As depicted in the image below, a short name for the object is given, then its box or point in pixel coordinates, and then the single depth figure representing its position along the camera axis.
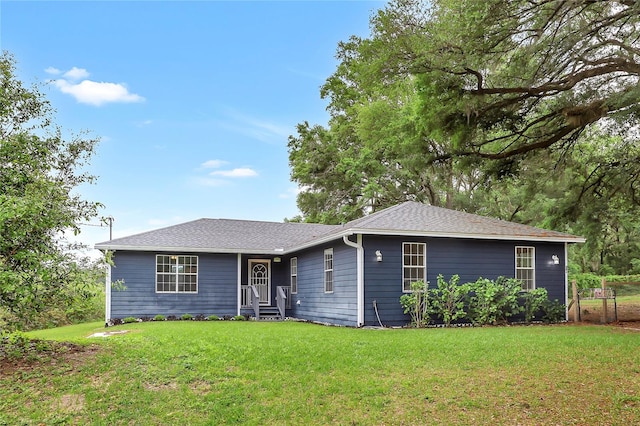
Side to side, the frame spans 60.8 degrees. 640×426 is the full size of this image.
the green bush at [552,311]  15.20
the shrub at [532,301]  14.84
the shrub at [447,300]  13.82
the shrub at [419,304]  13.73
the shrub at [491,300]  14.02
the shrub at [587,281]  24.61
